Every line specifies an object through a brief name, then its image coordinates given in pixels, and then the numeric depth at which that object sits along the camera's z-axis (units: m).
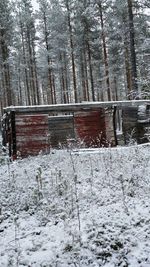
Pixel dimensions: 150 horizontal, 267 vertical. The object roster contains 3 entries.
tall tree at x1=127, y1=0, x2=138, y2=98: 21.91
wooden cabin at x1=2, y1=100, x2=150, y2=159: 16.17
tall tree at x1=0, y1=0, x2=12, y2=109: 30.25
